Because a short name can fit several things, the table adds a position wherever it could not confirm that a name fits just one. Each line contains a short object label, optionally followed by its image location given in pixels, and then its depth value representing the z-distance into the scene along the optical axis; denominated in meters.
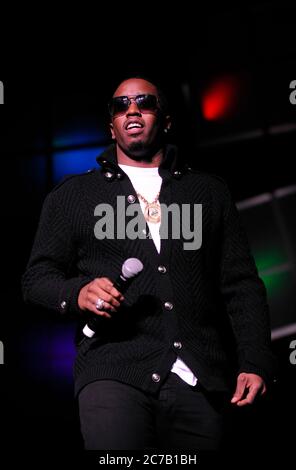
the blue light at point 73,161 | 7.75
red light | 7.63
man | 4.20
